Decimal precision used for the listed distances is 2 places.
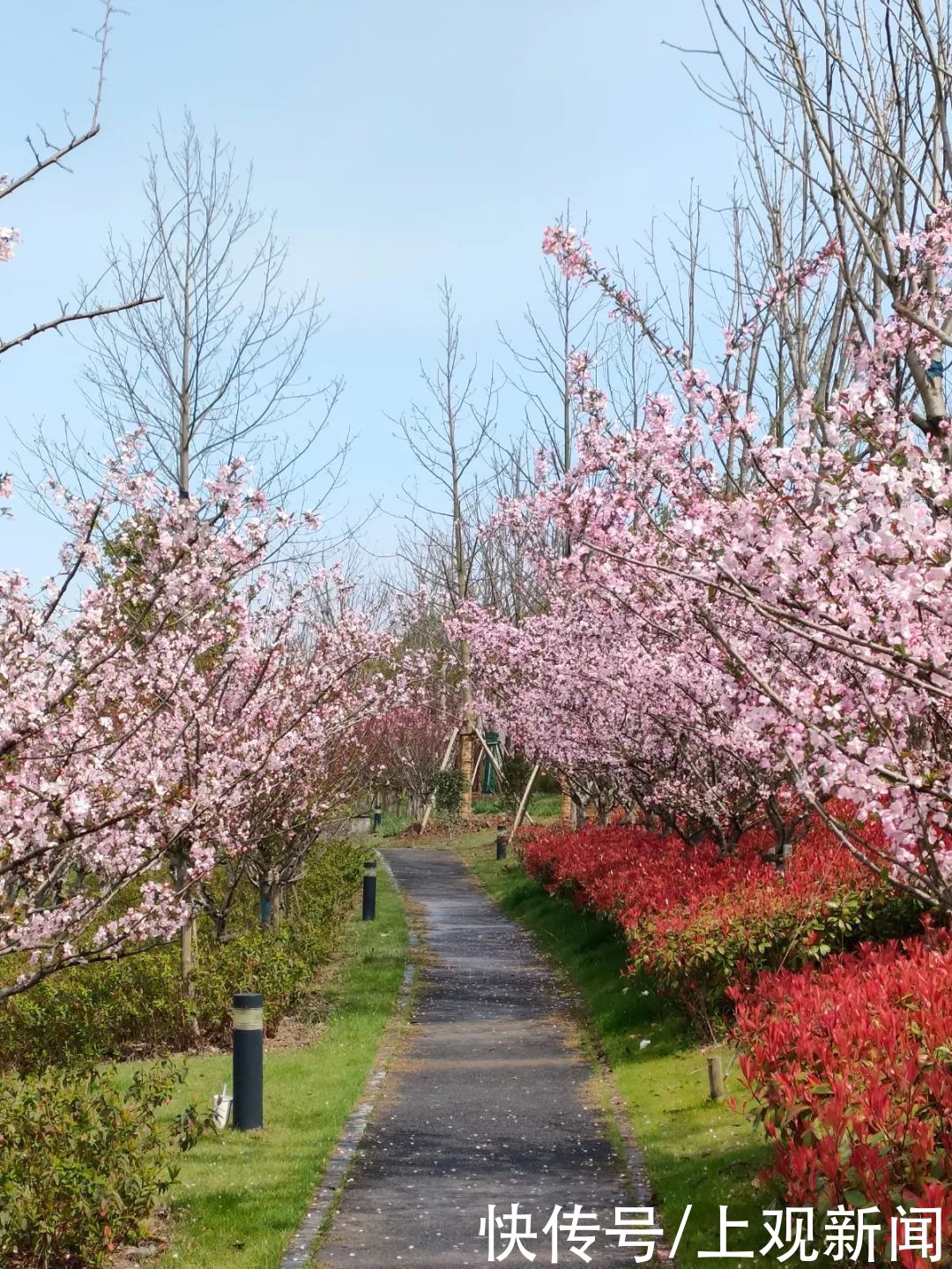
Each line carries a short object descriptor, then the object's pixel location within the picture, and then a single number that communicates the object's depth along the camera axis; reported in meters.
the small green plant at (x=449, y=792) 41.50
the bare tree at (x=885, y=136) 7.57
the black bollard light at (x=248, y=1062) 9.22
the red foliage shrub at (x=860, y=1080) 4.99
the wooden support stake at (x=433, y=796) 40.44
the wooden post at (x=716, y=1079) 9.15
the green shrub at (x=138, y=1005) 12.19
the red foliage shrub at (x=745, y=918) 10.16
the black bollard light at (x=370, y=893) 21.36
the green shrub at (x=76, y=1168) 6.49
